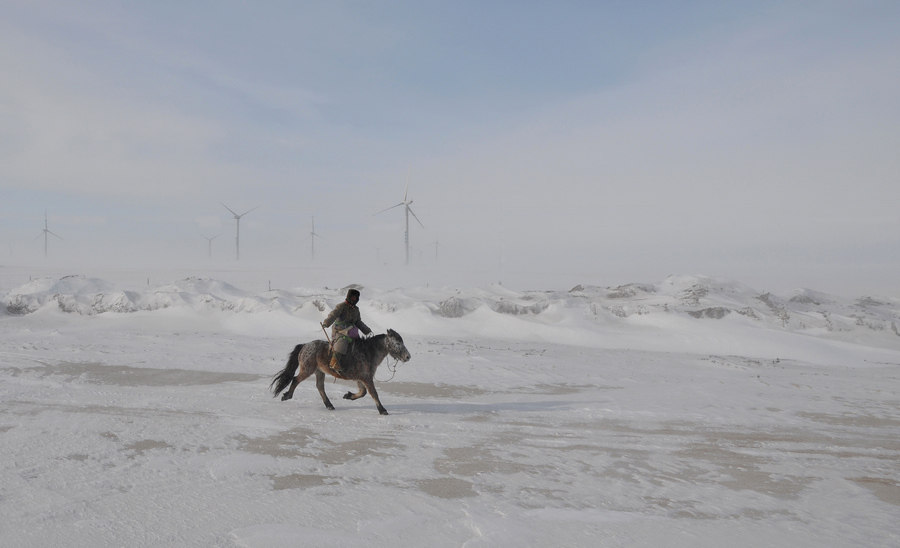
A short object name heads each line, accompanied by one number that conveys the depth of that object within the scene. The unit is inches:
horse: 374.9
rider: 371.2
